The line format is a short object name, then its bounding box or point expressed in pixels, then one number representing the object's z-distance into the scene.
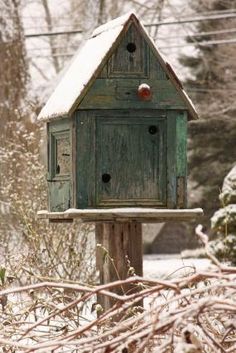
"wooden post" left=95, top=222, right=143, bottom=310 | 7.21
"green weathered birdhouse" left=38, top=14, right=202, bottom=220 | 6.94
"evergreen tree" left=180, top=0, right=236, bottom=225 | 25.42
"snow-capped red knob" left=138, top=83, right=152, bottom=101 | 6.93
